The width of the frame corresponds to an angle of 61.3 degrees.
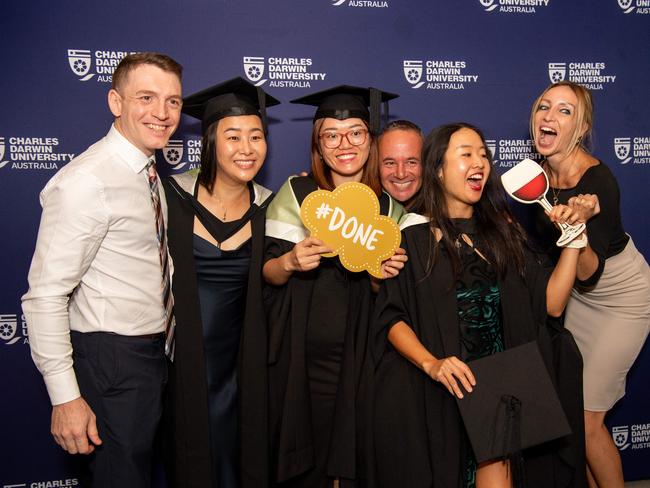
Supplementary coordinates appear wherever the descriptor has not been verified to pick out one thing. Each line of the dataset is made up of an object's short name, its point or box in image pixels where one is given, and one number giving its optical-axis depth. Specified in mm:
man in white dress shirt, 1683
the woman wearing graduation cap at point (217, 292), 2180
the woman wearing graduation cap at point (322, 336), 2242
